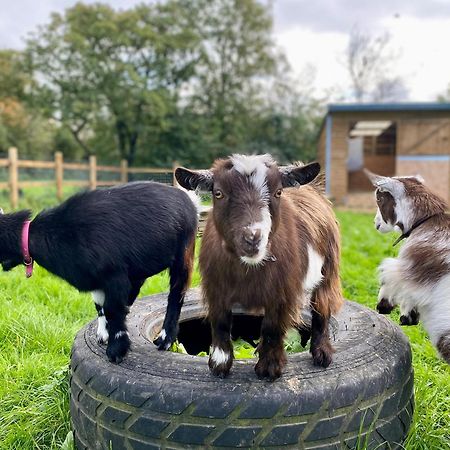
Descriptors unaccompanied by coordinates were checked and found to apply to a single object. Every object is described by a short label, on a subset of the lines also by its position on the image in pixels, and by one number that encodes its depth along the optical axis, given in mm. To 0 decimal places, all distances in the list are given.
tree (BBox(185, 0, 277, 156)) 25266
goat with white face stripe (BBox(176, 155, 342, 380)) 1641
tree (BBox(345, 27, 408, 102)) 31156
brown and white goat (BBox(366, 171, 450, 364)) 2172
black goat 1946
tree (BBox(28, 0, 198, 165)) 22000
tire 1708
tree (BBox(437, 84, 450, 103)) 34188
